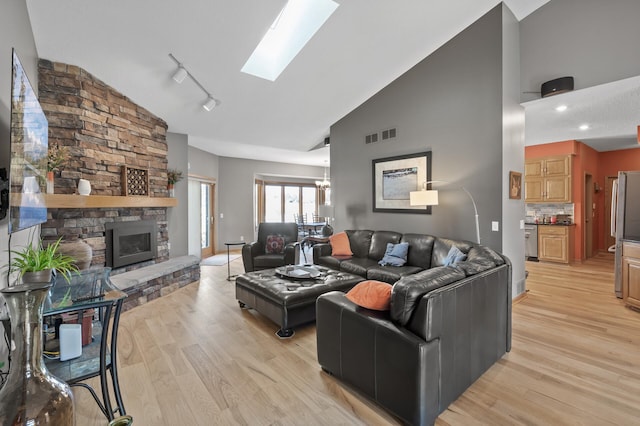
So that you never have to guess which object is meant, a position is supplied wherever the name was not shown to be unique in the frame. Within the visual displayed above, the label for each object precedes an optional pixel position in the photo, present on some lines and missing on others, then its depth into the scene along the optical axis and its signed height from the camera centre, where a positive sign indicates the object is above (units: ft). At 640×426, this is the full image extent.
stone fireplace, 11.70 +1.31
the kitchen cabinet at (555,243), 20.93 -2.33
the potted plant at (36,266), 5.46 -1.03
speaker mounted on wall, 13.00 +5.45
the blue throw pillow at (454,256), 11.40 -1.79
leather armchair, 16.14 -2.26
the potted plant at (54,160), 10.71 +1.85
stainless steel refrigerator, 13.17 +0.05
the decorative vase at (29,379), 2.59 -1.52
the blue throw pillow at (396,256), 14.35 -2.21
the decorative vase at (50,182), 10.66 +1.02
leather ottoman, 10.19 -2.99
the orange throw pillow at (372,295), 6.77 -1.97
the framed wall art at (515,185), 13.28 +1.13
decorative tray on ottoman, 11.82 -2.52
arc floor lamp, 13.70 +0.56
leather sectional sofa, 5.82 -2.81
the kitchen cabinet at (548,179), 21.35 +2.27
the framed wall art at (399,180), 16.06 +1.74
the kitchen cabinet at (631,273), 12.30 -2.66
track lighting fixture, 11.77 +5.49
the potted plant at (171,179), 17.74 +1.87
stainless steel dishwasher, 22.36 -2.31
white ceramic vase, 11.88 +0.94
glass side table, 5.14 -2.06
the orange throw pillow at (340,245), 16.71 -1.95
